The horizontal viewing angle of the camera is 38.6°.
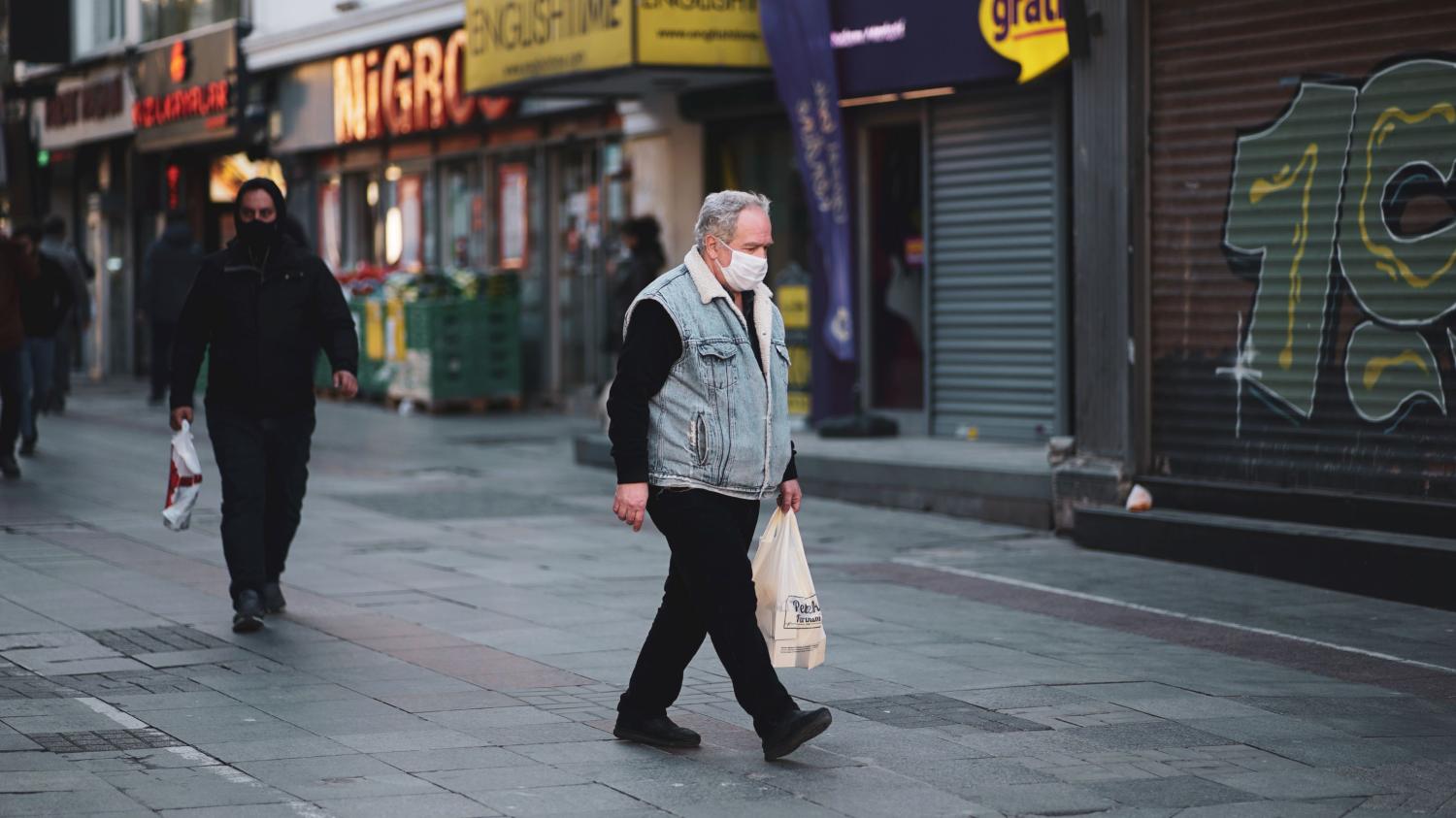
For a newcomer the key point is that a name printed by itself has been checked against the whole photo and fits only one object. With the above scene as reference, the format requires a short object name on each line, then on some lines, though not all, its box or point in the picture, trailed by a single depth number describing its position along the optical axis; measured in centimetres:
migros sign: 2278
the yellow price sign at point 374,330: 2303
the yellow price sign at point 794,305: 1727
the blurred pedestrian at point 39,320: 1642
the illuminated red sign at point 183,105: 2830
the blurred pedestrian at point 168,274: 2215
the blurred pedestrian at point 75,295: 1988
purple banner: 1588
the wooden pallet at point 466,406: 2205
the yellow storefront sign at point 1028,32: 1332
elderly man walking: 622
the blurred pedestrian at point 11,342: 1508
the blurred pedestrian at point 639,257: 1684
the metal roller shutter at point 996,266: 1452
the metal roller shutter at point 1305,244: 1005
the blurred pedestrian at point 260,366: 879
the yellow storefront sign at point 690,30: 1672
